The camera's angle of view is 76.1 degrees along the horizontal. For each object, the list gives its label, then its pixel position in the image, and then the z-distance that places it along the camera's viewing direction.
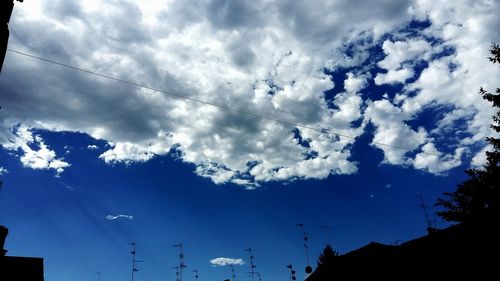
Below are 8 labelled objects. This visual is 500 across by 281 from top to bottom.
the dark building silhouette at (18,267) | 25.73
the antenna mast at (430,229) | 31.05
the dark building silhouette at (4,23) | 10.33
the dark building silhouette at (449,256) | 13.11
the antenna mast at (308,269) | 31.06
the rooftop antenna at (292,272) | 44.82
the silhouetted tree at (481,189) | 23.98
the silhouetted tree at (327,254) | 47.85
